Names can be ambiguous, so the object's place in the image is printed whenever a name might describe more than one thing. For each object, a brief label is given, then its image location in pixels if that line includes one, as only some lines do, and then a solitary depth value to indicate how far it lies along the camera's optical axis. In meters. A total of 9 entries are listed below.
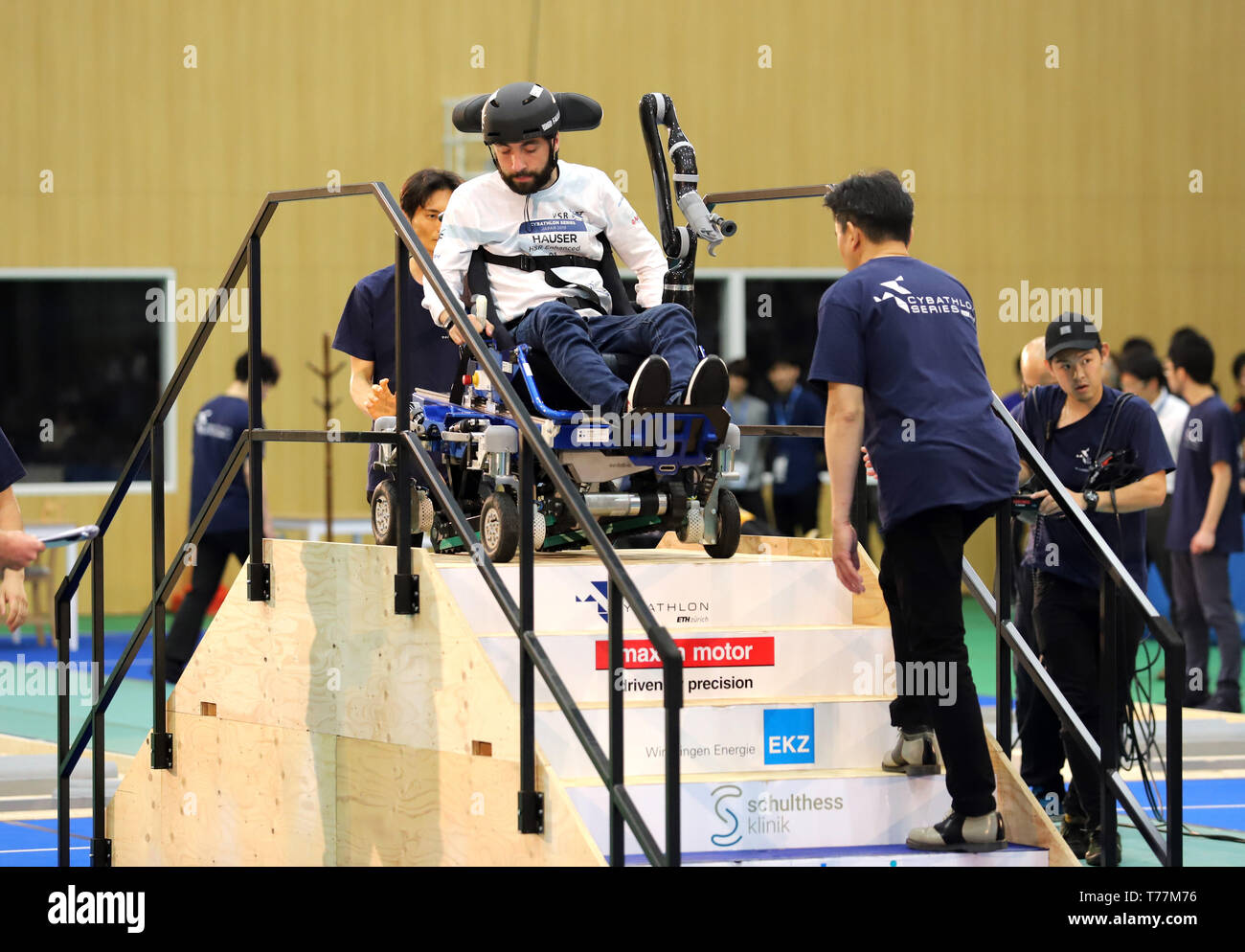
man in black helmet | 12.04
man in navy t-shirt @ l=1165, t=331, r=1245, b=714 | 20.93
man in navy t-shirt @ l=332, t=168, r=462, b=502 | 13.88
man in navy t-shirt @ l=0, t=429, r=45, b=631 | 10.45
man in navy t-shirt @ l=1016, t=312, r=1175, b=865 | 13.29
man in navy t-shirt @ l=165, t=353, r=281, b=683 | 20.83
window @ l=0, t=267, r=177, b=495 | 31.10
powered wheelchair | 11.66
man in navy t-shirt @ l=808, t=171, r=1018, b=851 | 10.20
